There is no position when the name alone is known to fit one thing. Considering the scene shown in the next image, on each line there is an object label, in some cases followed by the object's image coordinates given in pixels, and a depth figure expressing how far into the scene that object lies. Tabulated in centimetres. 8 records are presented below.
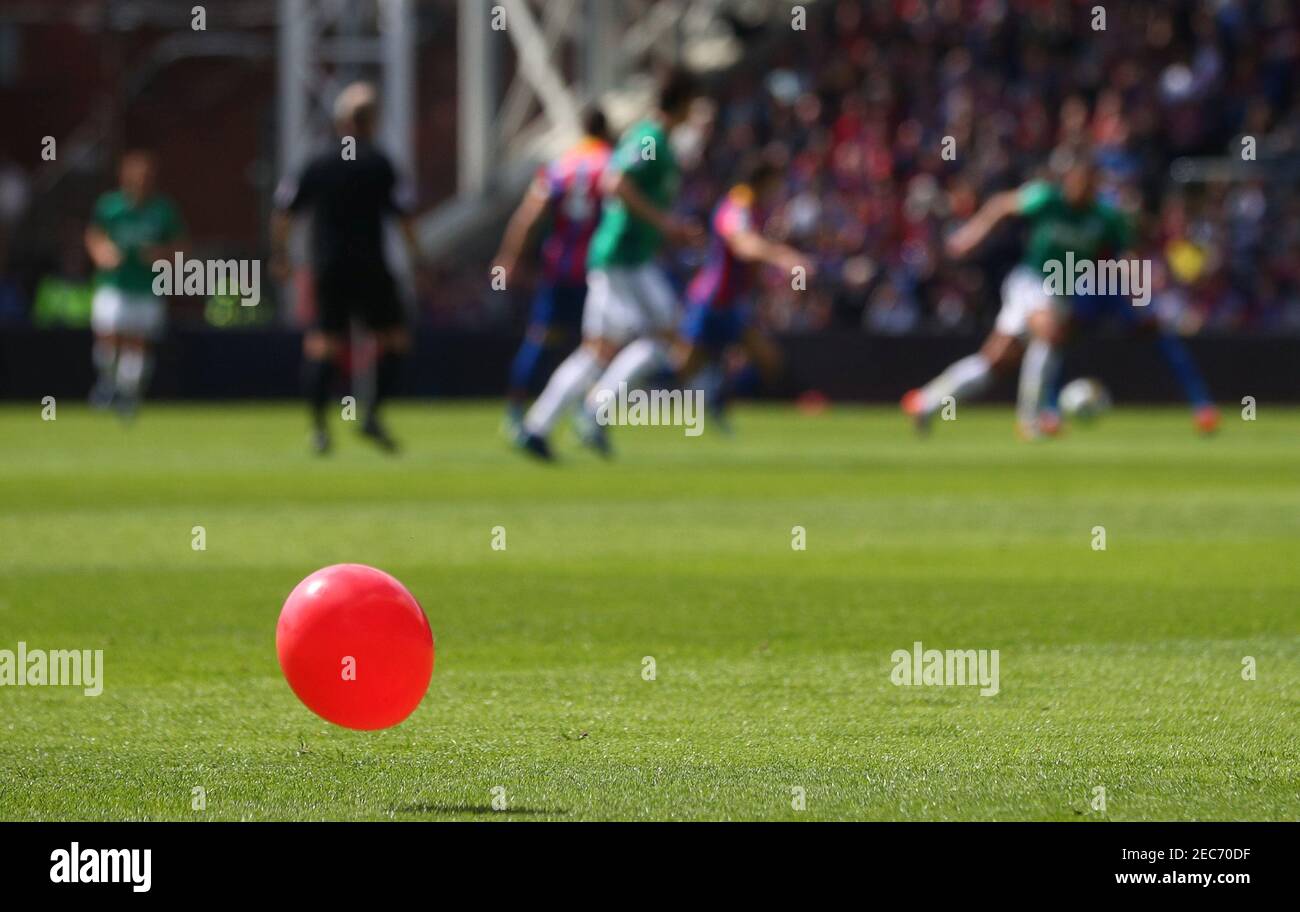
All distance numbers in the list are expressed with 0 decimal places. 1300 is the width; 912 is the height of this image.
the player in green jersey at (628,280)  1656
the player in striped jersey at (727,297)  2088
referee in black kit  1694
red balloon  588
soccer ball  2306
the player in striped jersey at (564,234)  1839
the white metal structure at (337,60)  2950
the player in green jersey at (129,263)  2355
